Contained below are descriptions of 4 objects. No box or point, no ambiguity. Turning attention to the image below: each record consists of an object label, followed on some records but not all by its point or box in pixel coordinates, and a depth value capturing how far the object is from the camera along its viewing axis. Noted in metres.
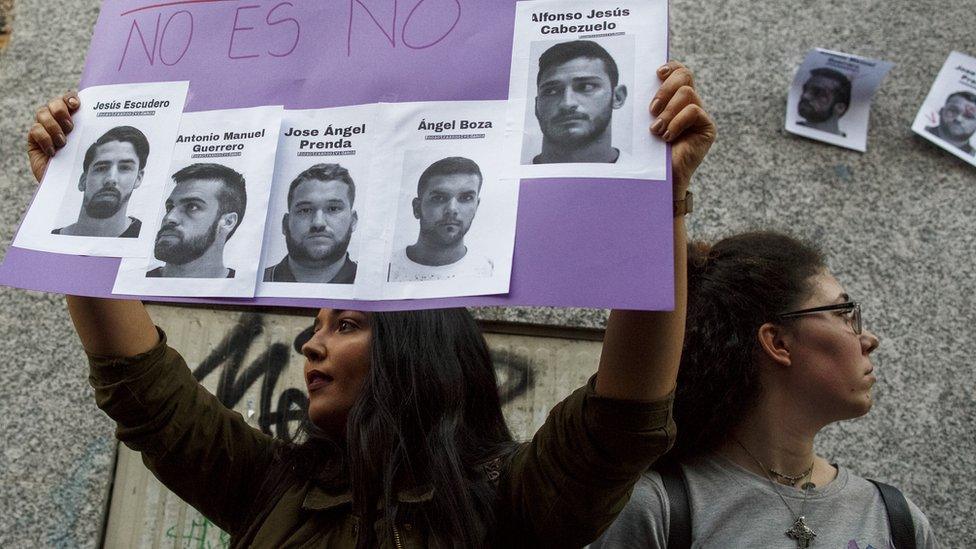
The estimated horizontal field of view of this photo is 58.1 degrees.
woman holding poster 1.24
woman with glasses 1.60
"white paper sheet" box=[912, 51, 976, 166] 2.55
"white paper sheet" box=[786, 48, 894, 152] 2.56
